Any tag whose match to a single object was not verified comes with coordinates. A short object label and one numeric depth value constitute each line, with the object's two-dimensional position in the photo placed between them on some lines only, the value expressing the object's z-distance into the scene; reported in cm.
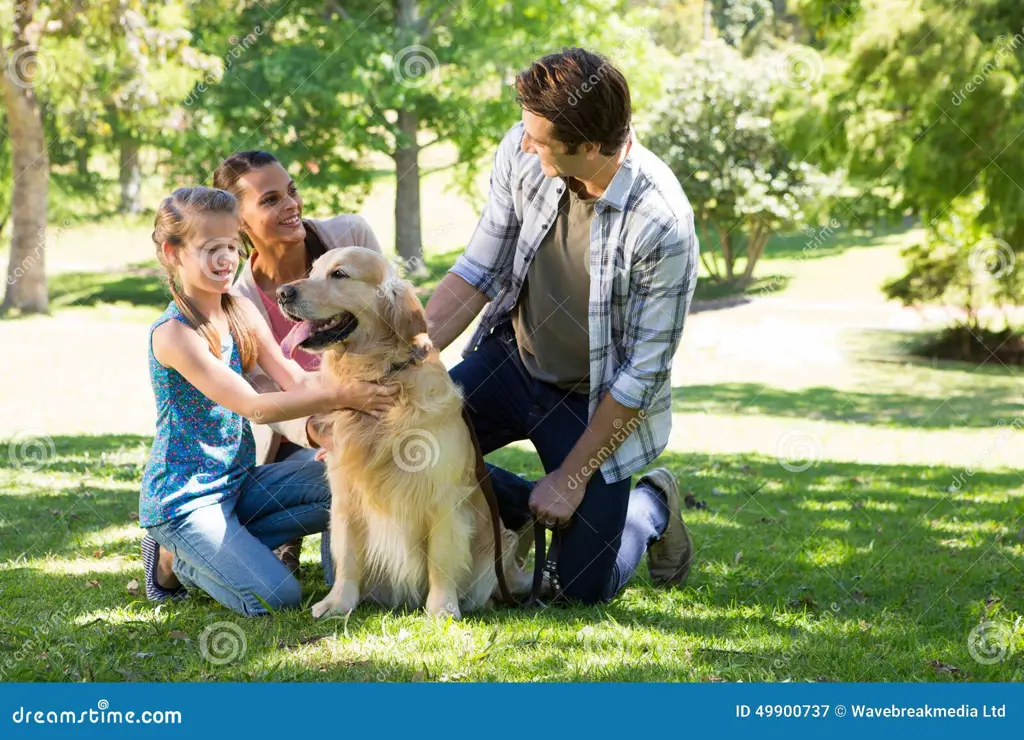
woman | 496
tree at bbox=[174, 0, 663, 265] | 2441
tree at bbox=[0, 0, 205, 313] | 1838
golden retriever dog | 408
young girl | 418
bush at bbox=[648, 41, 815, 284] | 2516
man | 420
